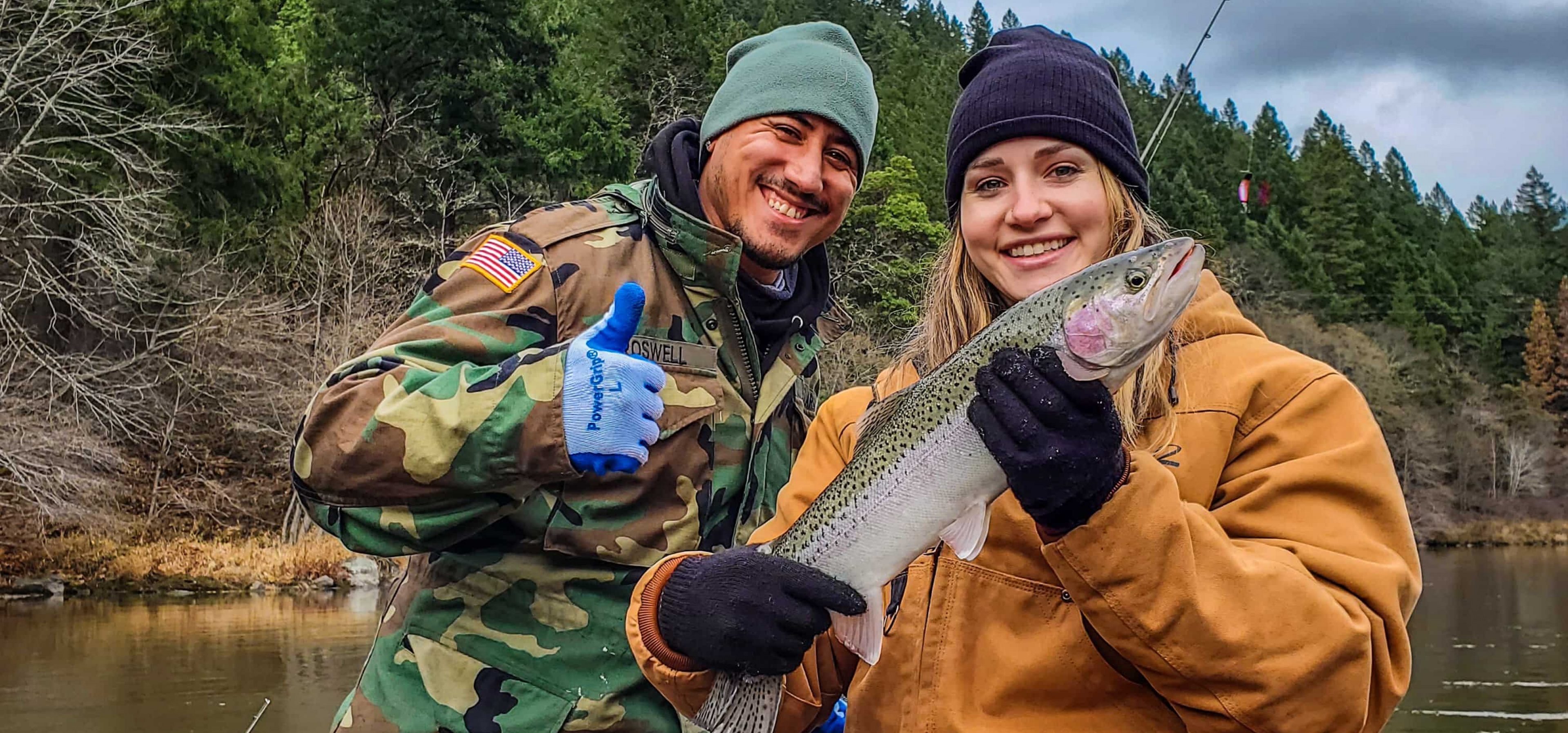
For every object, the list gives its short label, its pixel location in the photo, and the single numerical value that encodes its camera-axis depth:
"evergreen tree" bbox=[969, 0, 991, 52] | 89.88
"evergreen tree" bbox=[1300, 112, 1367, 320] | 74.25
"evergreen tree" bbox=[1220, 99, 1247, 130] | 99.00
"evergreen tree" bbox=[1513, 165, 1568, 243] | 85.75
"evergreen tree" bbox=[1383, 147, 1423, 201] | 93.06
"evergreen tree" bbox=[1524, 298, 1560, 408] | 71.12
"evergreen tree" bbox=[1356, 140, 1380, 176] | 92.56
